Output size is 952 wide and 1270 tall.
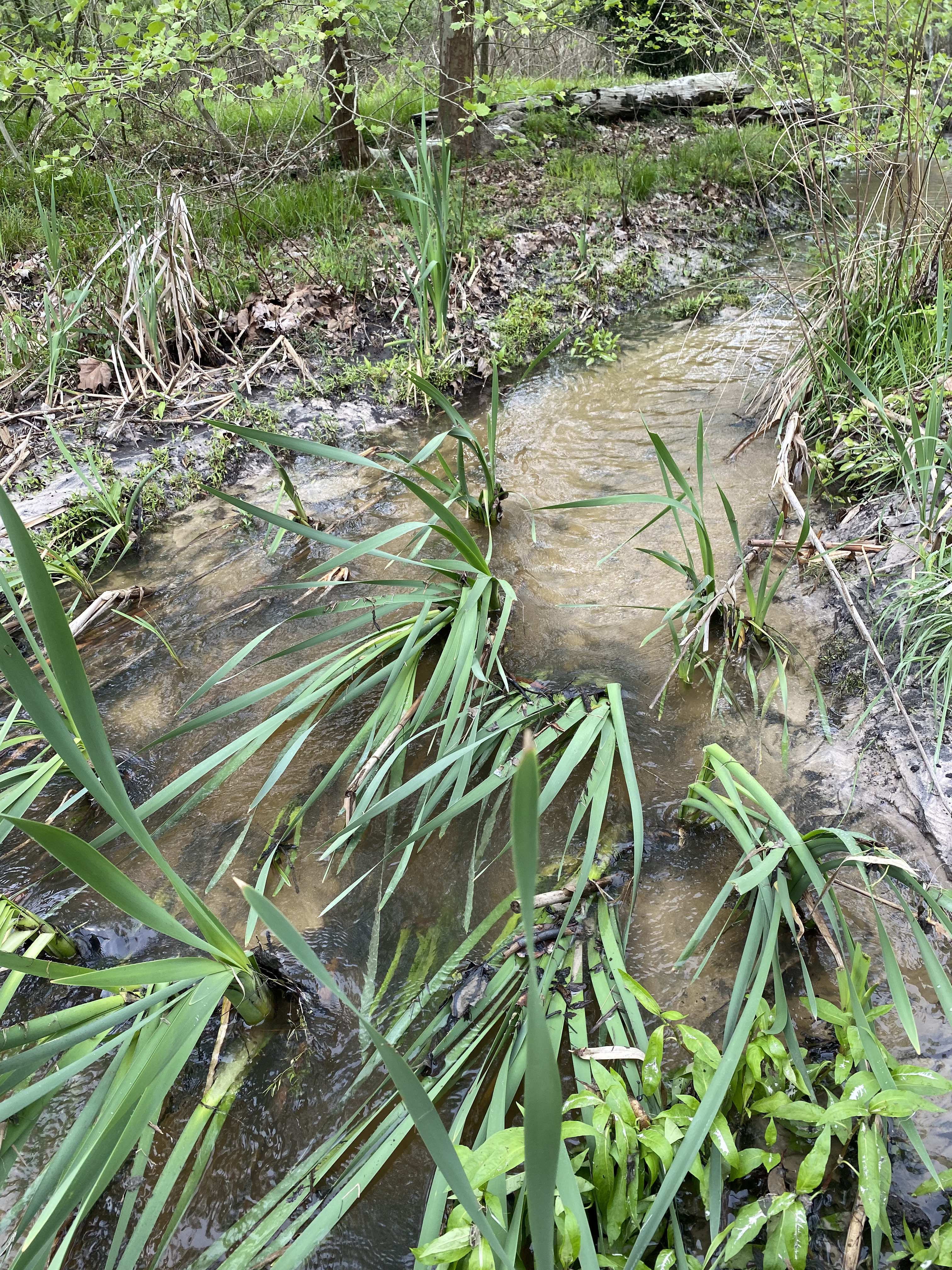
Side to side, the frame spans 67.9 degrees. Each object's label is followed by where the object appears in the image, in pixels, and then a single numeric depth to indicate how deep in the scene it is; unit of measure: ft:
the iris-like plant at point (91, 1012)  2.81
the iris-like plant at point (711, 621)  6.62
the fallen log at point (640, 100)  23.88
